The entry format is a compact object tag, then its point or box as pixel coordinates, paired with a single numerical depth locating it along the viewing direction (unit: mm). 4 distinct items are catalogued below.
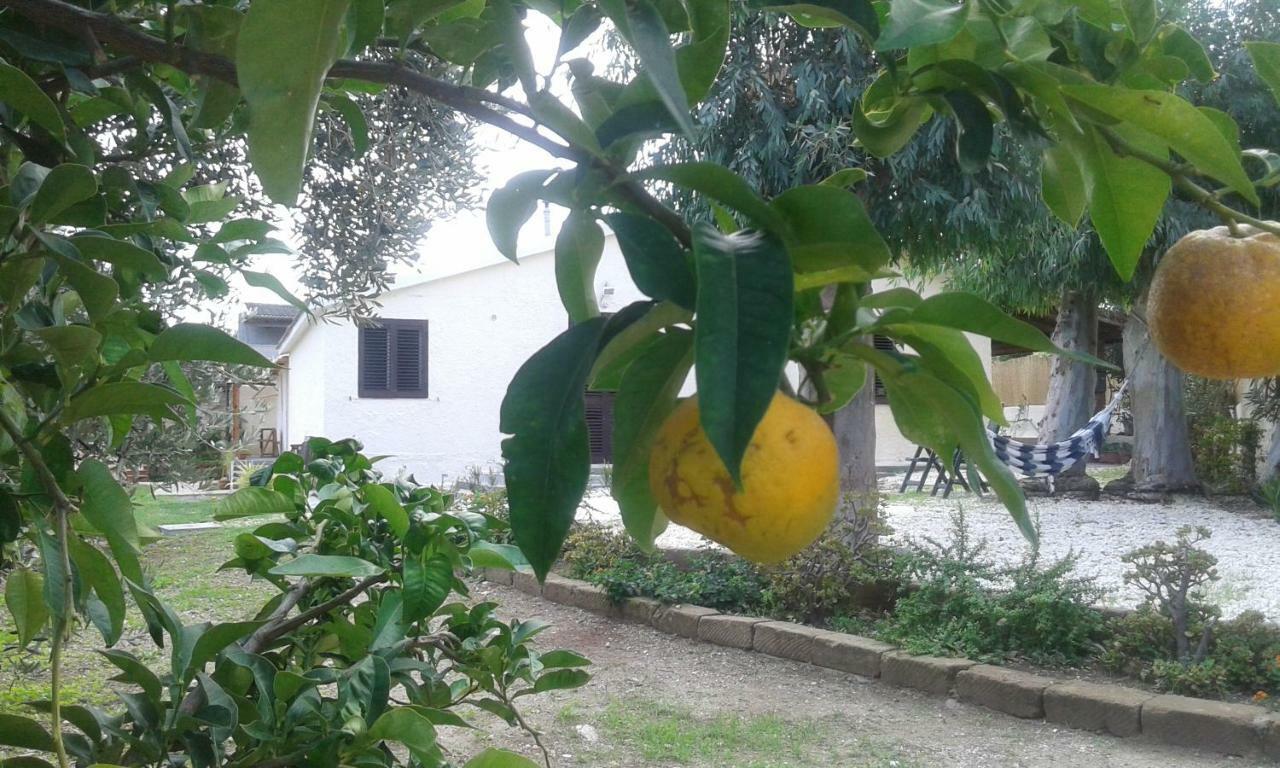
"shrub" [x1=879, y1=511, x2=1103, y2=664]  4512
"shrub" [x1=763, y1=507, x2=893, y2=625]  5328
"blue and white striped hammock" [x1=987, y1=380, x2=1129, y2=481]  8680
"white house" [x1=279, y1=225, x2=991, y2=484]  12188
